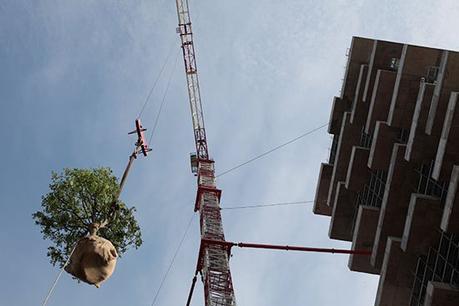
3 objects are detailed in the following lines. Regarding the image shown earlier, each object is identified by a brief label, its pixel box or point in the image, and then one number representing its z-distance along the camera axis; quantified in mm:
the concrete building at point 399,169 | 24172
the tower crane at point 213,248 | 38500
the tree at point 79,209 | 37031
